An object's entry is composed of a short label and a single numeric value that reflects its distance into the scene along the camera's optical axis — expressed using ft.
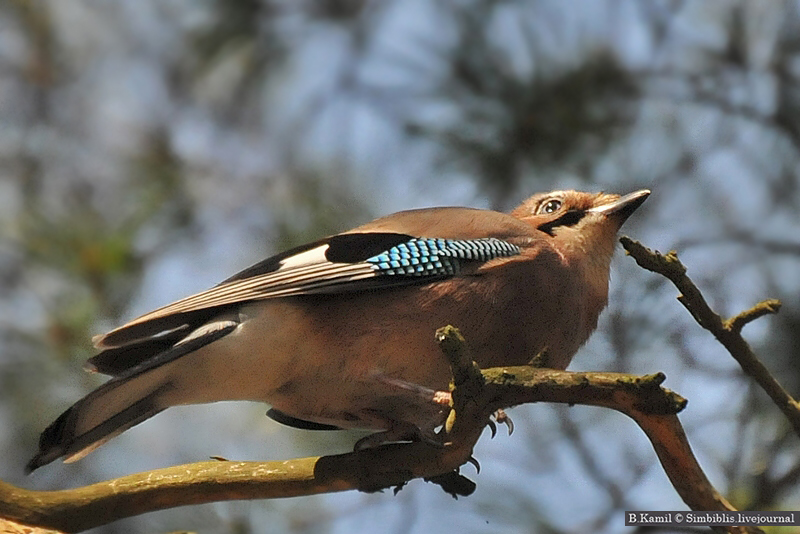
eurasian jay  20.83
